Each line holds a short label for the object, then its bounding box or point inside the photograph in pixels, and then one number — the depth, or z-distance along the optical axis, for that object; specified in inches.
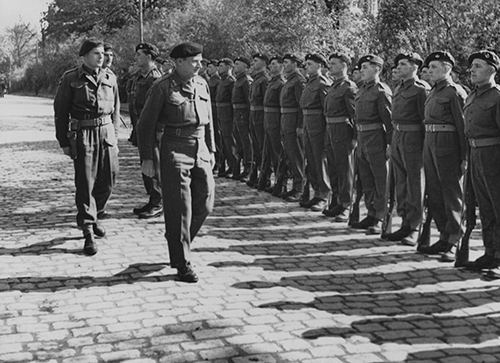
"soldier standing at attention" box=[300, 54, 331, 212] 405.1
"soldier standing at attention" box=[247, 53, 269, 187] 479.2
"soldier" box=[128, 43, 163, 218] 398.0
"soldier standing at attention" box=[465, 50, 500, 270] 273.6
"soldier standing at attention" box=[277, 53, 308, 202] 431.5
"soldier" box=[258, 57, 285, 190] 455.5
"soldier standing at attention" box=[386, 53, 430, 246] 322.0
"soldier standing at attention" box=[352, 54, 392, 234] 343.9
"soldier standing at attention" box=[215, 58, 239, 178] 530.6
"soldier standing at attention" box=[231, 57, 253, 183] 506.9
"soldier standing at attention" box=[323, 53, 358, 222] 377.1
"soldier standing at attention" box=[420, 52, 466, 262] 296.7
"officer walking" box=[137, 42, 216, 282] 269.9
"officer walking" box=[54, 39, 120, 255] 314.7
